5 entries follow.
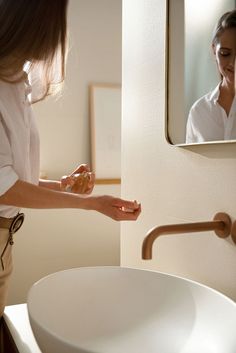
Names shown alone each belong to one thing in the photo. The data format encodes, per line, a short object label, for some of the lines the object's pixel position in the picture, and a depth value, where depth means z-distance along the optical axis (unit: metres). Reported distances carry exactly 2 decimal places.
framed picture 2.37
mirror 0.81
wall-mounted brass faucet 0.70
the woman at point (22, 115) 0.86
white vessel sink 0.67
